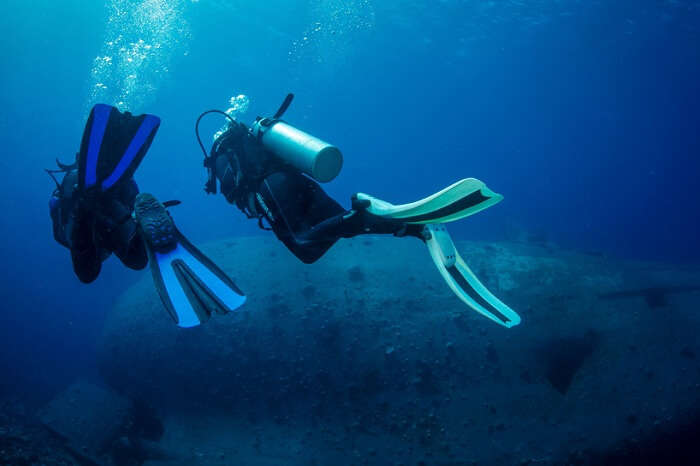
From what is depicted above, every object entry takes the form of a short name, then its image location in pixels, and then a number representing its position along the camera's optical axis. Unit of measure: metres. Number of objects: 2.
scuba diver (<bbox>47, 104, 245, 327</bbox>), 2.70
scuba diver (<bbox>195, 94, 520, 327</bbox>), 2.73
